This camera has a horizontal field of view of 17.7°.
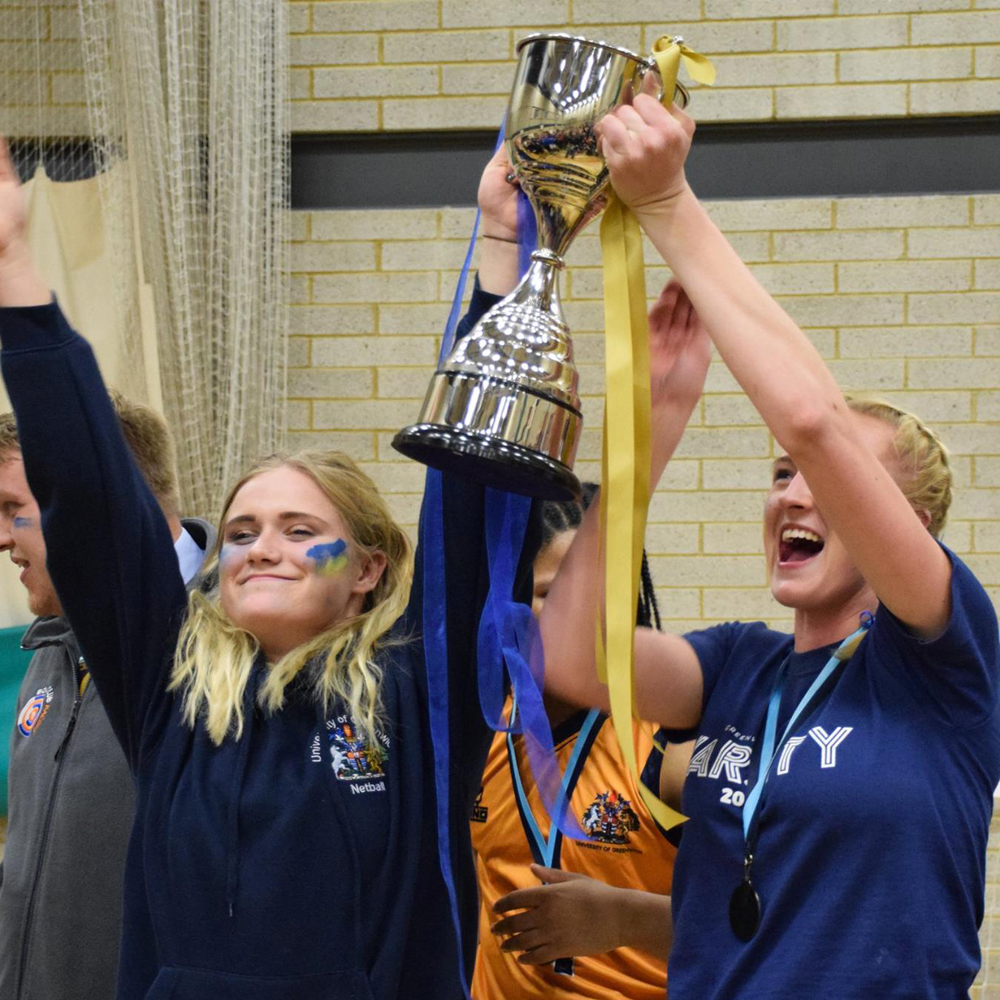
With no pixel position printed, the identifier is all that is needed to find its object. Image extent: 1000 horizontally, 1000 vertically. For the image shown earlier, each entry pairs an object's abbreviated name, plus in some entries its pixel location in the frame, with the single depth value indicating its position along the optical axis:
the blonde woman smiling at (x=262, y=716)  4.13
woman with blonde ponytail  3.80
